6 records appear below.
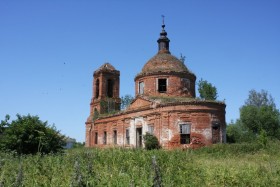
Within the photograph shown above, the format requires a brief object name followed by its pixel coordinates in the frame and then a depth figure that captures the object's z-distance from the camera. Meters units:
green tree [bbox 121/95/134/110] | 42.94
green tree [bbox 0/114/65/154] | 12.86
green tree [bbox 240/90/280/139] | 45.81
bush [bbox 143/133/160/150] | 25.53
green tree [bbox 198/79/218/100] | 35.81
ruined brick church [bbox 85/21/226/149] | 25.16
